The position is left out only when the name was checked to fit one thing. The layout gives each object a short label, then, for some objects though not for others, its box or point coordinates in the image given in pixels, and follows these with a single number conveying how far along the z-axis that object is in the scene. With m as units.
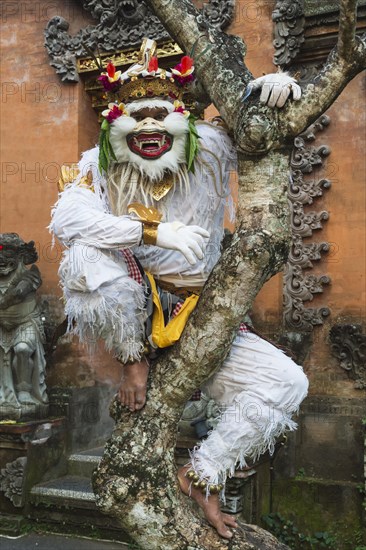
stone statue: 5.54
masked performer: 2.59
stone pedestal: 5.25
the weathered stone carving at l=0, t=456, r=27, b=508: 5.24
